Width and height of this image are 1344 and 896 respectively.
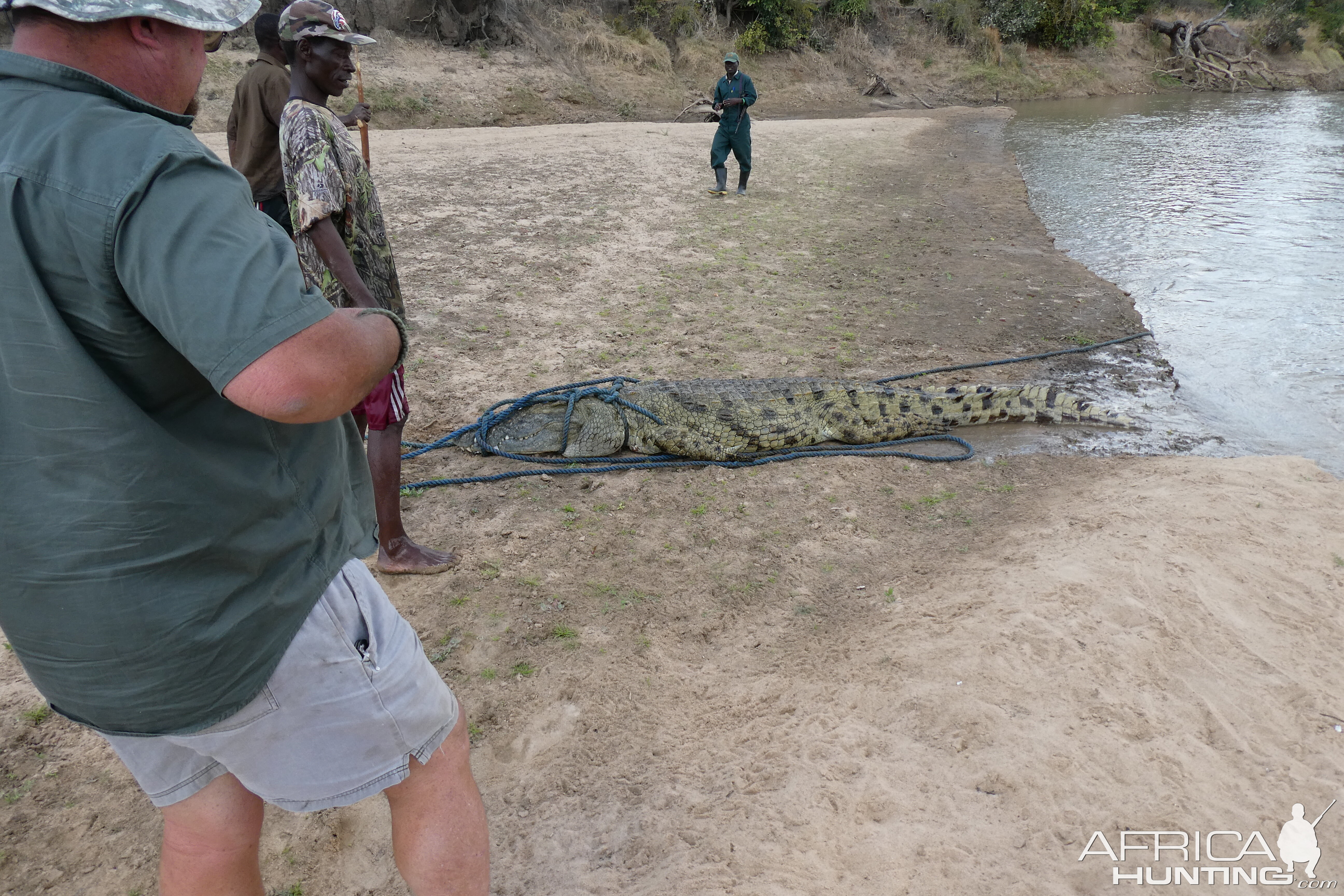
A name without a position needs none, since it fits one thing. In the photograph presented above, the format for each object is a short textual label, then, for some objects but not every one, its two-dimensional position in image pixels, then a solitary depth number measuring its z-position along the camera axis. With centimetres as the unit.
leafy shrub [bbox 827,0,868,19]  2581
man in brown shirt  365
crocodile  446
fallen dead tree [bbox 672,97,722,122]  2052
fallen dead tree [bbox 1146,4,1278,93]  2889
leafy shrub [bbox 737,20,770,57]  2388
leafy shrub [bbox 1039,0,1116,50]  2812
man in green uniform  1013
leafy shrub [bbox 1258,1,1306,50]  3141
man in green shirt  99
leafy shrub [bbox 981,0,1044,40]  2805
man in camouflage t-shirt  265
